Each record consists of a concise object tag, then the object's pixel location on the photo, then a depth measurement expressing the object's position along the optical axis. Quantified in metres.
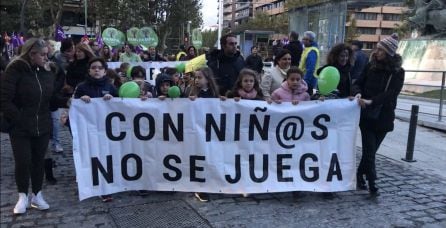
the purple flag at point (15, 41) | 21.71
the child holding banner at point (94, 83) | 5.20
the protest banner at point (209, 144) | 5.04
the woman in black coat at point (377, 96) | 5.18
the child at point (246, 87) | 5.37
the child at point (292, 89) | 5.36
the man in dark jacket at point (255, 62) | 11.57
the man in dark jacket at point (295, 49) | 10.34
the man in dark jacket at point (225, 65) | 6.34
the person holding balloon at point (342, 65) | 5.96
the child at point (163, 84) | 6.72
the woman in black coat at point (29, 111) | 4.34
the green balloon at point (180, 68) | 10.70
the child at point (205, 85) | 5.55
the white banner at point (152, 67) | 13.13
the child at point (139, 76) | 6.55
